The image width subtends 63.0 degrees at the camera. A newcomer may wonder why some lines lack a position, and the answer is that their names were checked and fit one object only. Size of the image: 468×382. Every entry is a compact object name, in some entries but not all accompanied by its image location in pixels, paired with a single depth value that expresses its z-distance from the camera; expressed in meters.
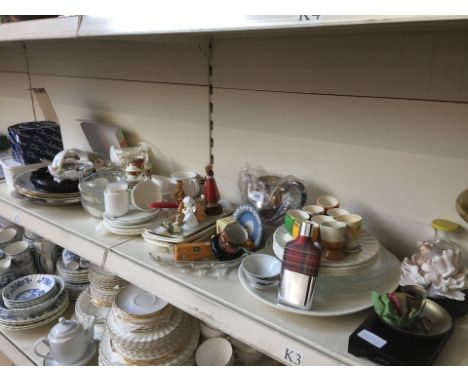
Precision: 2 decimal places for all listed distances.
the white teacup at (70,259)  1.36
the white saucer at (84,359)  1.08
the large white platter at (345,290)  0.65
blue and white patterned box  1.27
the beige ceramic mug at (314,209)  0.79
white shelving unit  0.54
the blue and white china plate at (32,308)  1.18
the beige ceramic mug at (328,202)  0.83
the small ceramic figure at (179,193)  0.96
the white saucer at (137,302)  0.95
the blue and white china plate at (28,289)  1.19
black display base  0.55
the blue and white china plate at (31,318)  1.17
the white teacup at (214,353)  0.98
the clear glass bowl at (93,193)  1.03
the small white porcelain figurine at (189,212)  0.88
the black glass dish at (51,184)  1.11
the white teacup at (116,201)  0.94
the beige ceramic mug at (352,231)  0.71
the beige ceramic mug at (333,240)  0.68
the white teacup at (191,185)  1.02
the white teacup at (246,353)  0.97
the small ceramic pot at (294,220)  0.72
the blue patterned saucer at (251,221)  0.84
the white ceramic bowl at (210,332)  1.02
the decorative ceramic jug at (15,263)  1.32
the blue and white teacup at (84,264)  1.35
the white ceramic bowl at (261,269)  0.70
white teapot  1.05
